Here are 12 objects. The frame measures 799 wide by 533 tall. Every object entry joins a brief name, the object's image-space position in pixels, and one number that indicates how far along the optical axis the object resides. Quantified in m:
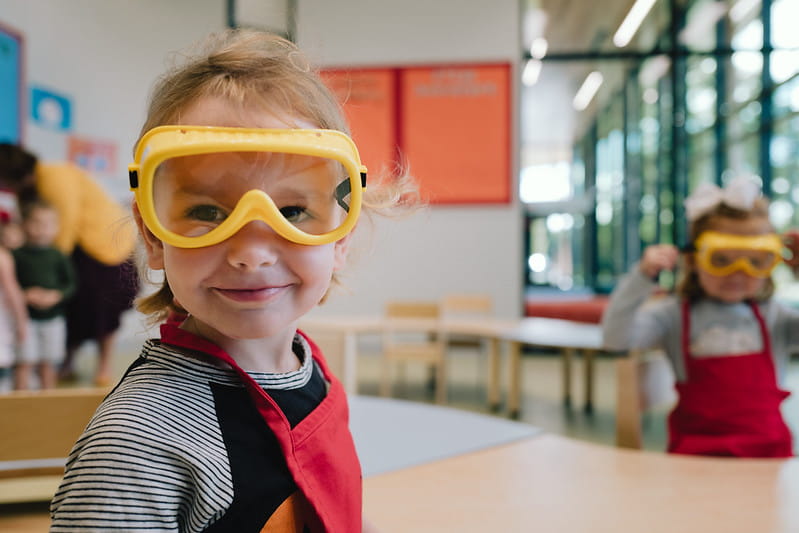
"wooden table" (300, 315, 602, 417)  4.07
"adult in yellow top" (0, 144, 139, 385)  3.62
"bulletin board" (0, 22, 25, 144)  4.93
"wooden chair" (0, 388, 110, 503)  1.05
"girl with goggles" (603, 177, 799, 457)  1.76
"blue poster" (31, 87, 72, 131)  5.38
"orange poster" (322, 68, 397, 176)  6.70
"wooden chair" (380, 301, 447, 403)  4.52
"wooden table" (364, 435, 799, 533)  0.97
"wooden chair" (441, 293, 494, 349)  5.40
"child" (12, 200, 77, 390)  3.80
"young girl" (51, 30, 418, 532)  0.58
